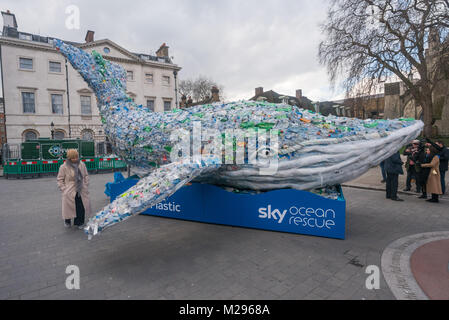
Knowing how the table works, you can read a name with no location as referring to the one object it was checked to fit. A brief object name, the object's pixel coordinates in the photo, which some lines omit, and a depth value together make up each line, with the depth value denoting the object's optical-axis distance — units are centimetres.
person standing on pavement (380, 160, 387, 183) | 922
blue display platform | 447
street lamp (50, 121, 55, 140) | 2453
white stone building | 2375
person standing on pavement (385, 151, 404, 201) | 719
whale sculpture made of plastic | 445
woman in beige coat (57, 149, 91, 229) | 510
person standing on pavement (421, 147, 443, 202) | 671
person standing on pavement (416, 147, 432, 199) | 701
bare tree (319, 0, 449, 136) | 890
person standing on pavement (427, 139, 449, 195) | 696
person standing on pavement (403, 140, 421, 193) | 780
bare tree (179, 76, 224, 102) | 4093
